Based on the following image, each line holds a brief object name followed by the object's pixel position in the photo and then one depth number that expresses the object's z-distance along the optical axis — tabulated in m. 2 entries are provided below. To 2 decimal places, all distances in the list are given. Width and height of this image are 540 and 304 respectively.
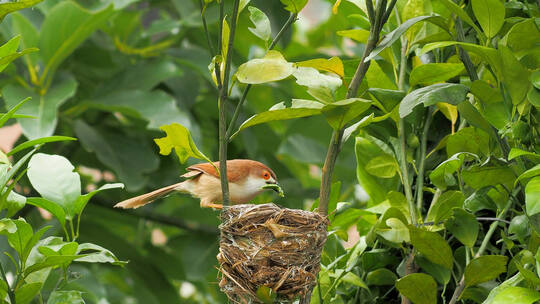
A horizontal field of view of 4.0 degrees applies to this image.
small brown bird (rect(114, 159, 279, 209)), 7.48
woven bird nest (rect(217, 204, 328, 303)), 7.12
